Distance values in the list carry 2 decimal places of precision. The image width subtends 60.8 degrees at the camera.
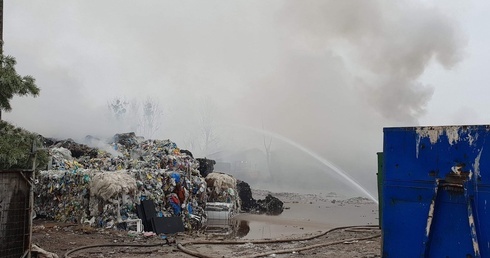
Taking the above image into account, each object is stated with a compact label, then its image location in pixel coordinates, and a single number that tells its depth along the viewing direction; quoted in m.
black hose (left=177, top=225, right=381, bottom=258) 7.75
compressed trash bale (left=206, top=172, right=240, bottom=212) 15.87
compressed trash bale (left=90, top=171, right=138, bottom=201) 11.27
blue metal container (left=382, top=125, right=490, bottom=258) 3.12
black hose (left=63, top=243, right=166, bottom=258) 7.43
